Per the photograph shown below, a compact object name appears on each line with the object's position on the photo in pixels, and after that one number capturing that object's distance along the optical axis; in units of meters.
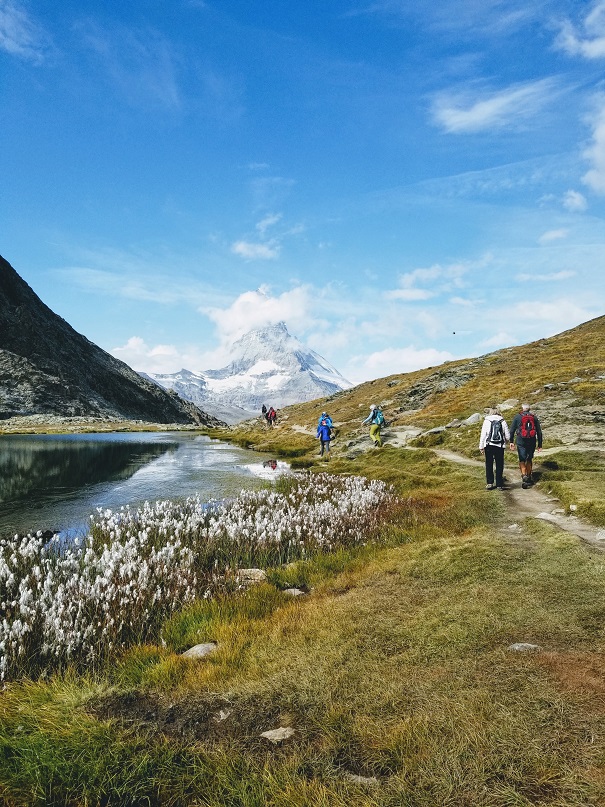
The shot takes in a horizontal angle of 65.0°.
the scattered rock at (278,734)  4.69
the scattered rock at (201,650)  6.88
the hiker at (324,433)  38.28
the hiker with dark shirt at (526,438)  19.12
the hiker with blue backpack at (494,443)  18.95
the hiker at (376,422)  35.22
